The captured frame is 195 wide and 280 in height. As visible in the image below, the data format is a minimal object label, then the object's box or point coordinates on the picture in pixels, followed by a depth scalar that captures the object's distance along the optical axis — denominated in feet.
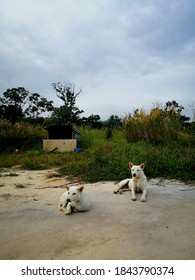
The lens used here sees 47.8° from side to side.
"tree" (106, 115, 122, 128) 60.01
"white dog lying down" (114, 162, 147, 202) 10.84
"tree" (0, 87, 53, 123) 105.50
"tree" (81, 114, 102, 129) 69.06
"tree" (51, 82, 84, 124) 60.13
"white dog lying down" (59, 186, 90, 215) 8.92
